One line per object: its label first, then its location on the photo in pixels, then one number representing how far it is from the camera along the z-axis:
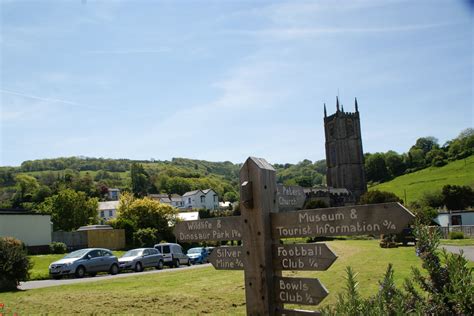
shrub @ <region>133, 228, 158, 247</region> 46.88
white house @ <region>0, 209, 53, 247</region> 35.81
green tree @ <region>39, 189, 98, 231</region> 62.53
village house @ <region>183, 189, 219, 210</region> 129.38
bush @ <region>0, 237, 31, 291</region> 16.72
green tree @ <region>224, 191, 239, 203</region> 166.50
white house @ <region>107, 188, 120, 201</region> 144.50
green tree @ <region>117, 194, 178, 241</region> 50.55
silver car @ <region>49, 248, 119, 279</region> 22.77
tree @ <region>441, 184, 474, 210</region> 80.06
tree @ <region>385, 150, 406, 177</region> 147.38
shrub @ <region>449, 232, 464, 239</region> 43.72
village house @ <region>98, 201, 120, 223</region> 111.90
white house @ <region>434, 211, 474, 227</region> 61.47
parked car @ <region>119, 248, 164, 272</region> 26.80
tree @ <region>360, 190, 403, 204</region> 76.69
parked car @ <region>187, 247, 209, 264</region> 35.25
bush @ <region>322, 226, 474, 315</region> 3.41
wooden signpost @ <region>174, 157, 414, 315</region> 4.80
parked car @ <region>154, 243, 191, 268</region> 30.75
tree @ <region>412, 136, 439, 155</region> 164.25
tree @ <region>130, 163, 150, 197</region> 150.75
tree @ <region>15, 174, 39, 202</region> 119.09
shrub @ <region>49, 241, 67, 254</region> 37.77
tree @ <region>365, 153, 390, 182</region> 150.25
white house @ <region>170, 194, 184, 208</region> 133.25
